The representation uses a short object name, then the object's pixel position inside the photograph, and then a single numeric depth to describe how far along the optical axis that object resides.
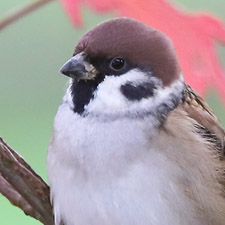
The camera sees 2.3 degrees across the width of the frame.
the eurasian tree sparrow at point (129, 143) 1.38
